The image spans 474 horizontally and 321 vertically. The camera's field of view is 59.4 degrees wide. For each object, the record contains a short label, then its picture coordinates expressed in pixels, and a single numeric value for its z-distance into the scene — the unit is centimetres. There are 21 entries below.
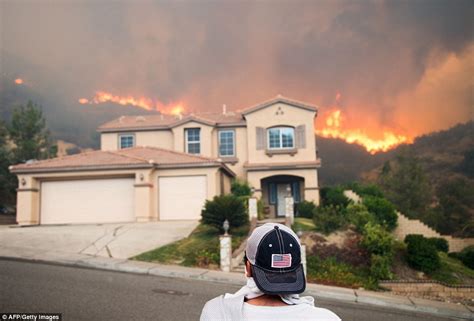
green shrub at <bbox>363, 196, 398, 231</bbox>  2359
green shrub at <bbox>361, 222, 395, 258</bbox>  1446
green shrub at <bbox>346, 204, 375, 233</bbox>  1736
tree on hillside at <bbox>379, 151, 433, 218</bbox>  3659
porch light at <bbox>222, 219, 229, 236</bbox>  1532
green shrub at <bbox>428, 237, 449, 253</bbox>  2202
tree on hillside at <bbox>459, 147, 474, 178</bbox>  4167
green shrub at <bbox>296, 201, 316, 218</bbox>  2486
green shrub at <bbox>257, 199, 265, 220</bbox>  2082
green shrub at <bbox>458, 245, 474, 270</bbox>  1742
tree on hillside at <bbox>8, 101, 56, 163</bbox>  3575
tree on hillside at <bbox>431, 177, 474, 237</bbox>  3288
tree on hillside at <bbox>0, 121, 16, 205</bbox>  3275
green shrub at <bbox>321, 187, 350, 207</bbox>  2573
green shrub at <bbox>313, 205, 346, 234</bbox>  1723
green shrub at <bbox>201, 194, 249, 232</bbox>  1691
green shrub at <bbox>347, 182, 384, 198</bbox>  2767
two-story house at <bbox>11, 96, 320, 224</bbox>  2256
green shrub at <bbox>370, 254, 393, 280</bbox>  1360
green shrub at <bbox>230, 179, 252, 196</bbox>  2649
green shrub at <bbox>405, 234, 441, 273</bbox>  1435
